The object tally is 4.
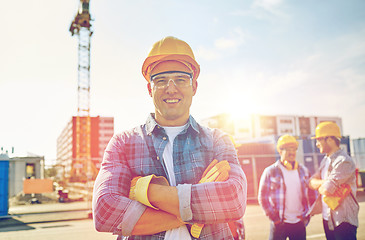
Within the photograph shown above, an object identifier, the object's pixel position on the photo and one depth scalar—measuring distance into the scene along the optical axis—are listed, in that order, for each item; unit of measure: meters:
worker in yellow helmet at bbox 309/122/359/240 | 3.69
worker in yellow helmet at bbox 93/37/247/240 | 1.52
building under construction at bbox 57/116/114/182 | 78.71
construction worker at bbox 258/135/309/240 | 4.10
